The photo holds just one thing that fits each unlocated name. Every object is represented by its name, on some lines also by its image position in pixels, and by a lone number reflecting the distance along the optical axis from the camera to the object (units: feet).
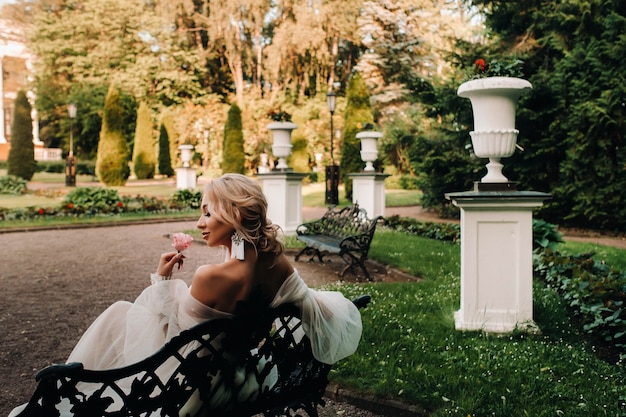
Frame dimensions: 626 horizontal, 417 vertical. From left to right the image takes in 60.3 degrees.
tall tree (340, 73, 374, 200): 61.11
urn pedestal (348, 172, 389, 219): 42.22
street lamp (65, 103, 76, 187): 73.20
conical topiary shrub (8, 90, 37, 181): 79.77
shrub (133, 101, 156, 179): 96.12
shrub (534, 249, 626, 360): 13.53
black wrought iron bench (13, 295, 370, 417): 5.36
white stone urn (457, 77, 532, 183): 14.56
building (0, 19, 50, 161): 139.85
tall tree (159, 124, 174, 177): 97.30
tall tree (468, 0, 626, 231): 37.60
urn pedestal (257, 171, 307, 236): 34.63
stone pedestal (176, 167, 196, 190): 67.05
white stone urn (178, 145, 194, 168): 67.93
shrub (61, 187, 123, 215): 44.55
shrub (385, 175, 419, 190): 81.20
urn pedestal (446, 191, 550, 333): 14.01
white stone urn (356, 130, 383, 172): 44.06
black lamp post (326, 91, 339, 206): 55.47
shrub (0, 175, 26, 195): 65.36
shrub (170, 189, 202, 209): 53.57
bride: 6.52
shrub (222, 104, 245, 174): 76.48
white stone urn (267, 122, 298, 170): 36.27
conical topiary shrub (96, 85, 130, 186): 78.32
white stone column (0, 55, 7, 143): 145.24
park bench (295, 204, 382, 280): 21.93
